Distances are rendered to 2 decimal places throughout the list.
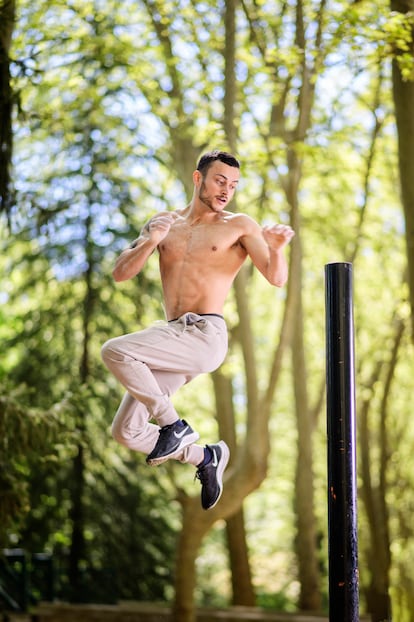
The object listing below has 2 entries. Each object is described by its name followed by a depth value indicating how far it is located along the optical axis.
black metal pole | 4.32
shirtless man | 4.48
